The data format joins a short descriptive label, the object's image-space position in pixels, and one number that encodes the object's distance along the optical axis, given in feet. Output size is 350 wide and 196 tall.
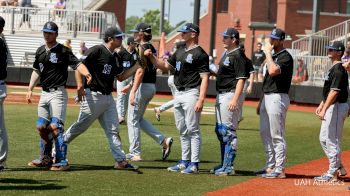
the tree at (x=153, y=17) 484.33
